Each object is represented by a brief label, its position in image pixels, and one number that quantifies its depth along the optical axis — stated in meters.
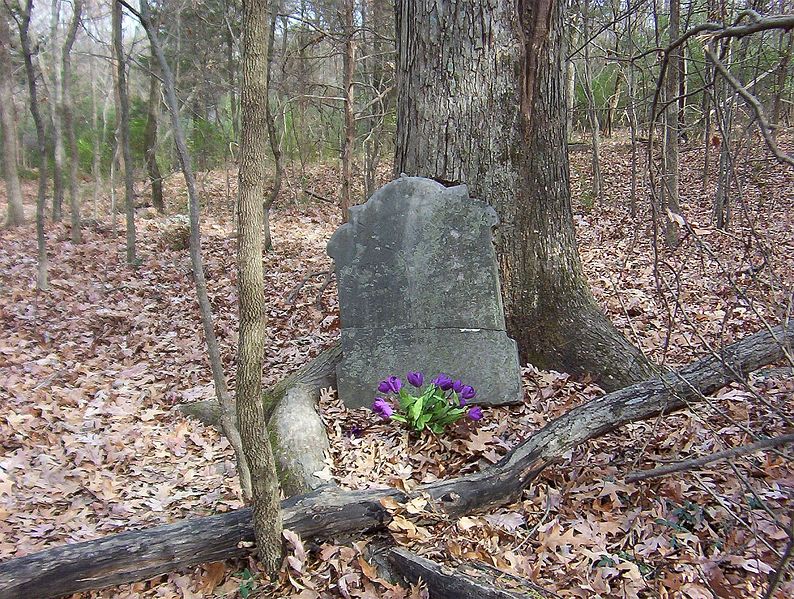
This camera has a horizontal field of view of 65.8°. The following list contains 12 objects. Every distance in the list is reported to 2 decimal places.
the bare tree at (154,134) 15.18
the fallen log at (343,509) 2.79
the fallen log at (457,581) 2.48
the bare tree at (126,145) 10.01
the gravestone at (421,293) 4.34
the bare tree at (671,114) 8.52
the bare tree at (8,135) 12.04
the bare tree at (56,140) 12.07
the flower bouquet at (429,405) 3.92
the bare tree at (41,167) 8.18
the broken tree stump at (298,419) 3.69
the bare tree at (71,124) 11.35
